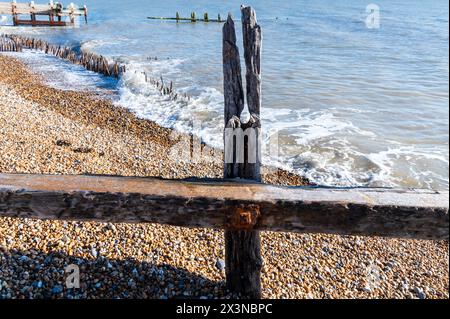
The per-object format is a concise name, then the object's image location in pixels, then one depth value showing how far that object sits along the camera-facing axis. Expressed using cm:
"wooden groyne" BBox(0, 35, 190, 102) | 1608
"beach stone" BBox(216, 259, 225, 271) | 454
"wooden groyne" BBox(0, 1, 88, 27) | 3658
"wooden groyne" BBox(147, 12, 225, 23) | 4562
